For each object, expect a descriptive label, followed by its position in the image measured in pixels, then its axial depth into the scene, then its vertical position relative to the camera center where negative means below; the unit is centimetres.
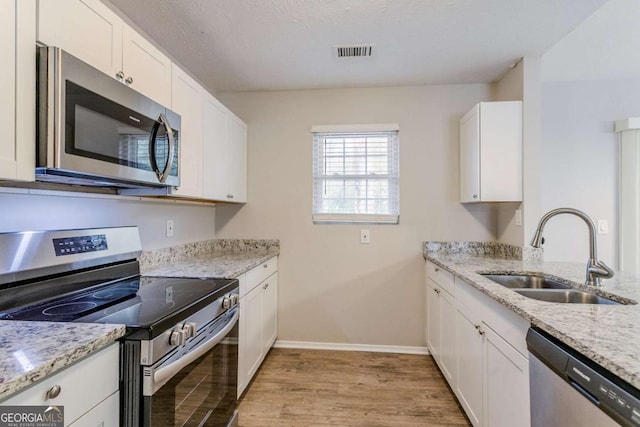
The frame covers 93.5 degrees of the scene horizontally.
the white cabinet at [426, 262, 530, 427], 123 -72
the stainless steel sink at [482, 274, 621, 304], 149 -41
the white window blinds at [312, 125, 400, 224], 283 +39
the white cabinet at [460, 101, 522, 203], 231 +49
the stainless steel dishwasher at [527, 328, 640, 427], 74 -50
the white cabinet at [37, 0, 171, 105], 104 +70
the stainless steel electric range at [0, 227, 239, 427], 96 -36
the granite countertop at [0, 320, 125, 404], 65 -34
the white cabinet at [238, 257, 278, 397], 198 -78
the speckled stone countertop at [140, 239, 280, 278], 184 -35
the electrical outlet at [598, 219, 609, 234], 259 -10
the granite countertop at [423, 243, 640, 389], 79 -36
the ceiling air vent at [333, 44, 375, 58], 212 +119
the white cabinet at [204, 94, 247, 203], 215 +49
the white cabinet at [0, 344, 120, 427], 70 -46
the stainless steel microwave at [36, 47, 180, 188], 98 +33
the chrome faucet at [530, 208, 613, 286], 148 -25
